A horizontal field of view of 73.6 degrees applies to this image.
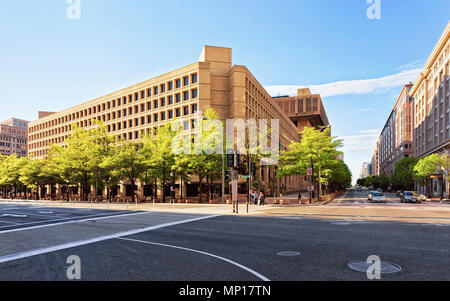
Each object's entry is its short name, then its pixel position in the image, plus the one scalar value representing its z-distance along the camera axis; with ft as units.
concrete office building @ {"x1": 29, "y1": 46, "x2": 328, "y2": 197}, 179.32
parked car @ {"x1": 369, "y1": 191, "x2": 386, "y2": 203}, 136.98
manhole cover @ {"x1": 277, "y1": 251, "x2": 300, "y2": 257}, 29.96
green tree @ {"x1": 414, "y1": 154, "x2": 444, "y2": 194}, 163.44
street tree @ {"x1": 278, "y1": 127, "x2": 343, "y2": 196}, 142.10
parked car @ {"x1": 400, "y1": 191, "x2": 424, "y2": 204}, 130.41
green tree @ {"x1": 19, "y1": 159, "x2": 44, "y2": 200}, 204.17
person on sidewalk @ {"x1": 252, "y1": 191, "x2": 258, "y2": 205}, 124.54
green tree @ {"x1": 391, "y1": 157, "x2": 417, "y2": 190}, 253.96
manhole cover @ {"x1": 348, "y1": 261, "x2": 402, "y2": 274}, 24.07
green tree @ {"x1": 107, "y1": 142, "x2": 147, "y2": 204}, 148.05
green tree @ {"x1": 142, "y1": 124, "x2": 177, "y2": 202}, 142.51
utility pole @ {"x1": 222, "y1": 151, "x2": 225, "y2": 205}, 127.34
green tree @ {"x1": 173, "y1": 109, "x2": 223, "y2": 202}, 129.09
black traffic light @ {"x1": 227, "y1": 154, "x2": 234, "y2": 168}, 88.99
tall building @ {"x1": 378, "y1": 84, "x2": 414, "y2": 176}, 390.15
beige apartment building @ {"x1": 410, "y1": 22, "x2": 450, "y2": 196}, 197.47
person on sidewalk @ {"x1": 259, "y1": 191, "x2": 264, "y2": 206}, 122.74
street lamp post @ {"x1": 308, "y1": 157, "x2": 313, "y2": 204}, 126.68
